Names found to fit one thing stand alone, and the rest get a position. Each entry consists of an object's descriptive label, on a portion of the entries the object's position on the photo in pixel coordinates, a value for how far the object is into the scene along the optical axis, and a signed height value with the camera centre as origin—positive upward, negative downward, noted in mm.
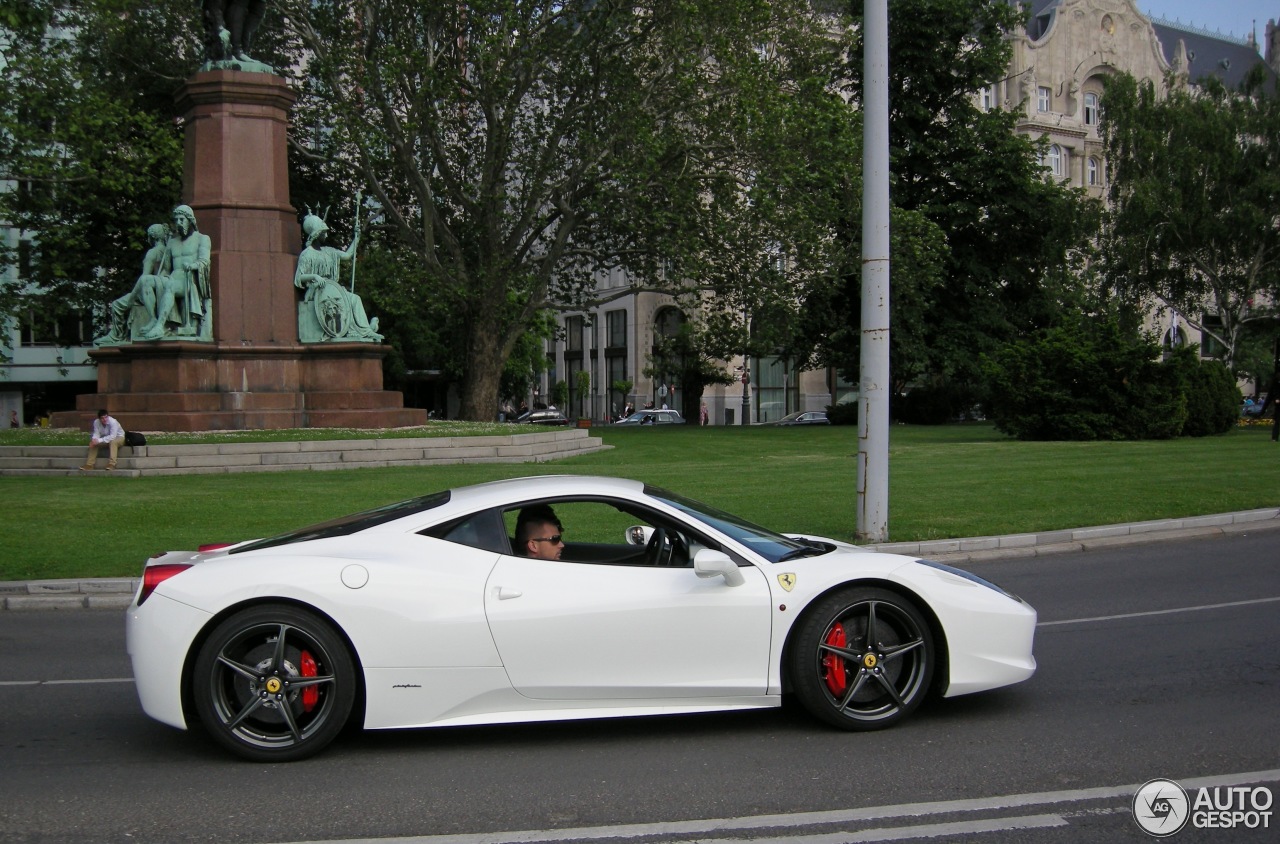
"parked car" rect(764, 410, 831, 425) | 62400 -1522
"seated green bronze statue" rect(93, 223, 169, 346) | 23859 +1957
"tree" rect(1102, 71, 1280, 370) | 45375 +7567
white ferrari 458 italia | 5438 -1130
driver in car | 5863 -714
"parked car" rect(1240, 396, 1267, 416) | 55944 -880
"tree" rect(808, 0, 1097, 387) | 43438 +7355
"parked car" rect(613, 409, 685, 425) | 61531 -1495
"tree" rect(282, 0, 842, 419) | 31219 +7267
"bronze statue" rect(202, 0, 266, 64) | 25047 +7909
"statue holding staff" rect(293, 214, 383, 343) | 24938 +1912
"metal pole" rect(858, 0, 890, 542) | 12125 +1046
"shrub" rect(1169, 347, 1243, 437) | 30281 -173
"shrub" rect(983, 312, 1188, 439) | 28703 +69
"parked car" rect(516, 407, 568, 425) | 58962 -1446
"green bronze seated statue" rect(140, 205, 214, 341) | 23500 +1946
